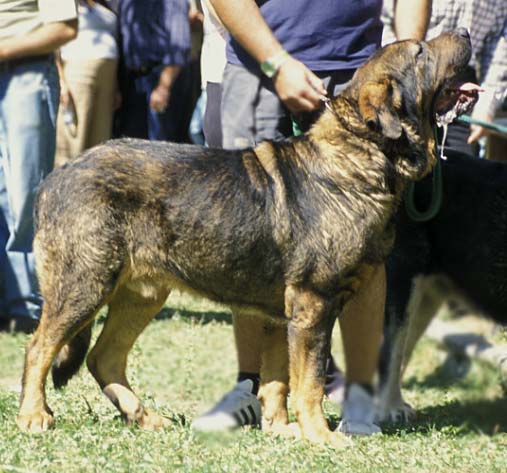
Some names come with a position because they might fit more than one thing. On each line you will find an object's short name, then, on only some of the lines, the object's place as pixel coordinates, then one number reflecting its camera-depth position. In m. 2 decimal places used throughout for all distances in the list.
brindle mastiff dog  10.56
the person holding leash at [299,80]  10.71
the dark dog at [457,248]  12.13
